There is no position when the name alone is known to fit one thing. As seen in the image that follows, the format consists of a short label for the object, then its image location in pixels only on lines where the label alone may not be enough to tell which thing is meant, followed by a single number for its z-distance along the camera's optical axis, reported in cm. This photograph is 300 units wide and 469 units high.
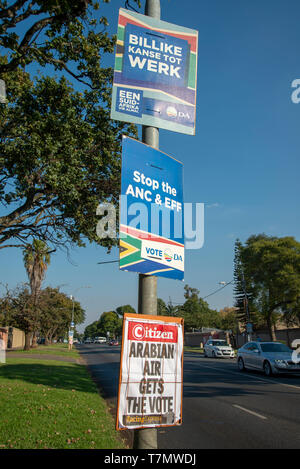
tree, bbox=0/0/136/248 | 1141
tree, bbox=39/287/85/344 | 3722
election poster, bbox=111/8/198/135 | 400
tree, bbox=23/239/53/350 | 3591
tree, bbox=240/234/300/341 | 4103
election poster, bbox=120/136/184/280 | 344
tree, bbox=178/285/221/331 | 7944
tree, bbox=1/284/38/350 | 3403
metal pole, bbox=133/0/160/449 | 322
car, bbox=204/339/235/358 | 3145
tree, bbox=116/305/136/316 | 15505
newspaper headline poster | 311
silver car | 1528
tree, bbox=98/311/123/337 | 14575
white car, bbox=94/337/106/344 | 10369
